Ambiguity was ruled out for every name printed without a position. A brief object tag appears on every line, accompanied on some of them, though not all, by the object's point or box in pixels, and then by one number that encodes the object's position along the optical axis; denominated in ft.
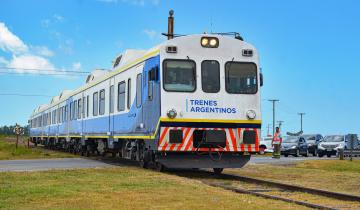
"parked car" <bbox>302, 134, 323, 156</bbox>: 137.80
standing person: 99.09
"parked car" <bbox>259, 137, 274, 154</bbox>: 147.59
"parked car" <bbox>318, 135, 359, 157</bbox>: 128.16
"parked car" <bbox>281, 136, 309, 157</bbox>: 126.93
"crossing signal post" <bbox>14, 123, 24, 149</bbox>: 146.92
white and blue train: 49.88
